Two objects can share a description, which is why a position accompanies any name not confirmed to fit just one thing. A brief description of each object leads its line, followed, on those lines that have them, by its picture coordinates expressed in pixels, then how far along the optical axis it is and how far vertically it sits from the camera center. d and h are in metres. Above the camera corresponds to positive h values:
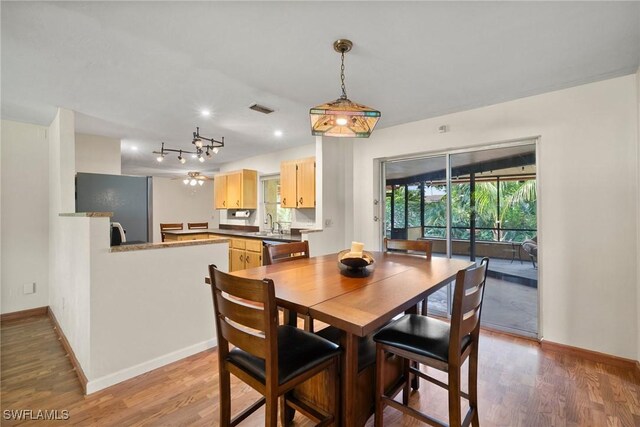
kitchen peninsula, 2.09 -0.72
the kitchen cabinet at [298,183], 4.34 +0.46
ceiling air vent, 3.04 +1.14
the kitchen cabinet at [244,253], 4.62 -0.71
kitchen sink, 4.77 -0.39
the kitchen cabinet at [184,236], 5.33 -0.46
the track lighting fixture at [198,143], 3.62 +1.09
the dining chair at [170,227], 6.29 -0.33
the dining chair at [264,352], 1.17 -0.69
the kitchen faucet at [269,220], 5.62 -0.16
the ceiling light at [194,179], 5.64 +0.69
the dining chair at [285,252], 2.23 -0.34
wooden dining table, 1.17 -0.41
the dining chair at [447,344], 1.31 -0.69
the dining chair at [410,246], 2.47 -0.32
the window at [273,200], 5.45 +0.24
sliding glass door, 3.03 -0.08
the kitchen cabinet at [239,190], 5.57 +0.46
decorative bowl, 1.83 -0.35
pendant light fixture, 1.70 +0.60
